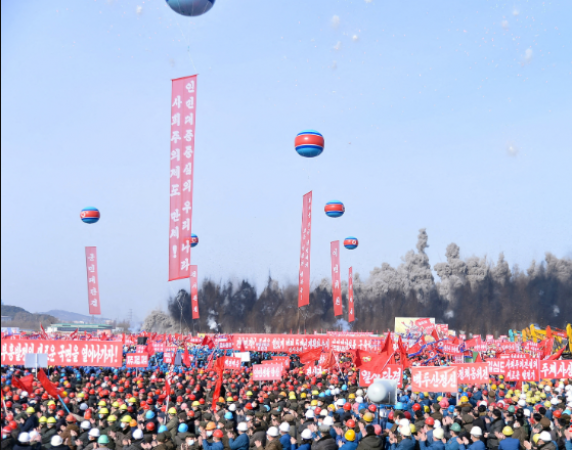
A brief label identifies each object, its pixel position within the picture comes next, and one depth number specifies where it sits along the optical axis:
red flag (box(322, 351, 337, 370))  23.98
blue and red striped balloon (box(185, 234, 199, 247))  49.71
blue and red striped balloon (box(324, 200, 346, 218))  44.28
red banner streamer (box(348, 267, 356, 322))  46.17
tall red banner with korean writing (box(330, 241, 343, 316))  38.56
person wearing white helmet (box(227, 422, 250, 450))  11.68
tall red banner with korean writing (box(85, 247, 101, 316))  36.28
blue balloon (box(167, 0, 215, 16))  16.45
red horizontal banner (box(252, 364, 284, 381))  20.89
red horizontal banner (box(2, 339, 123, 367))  18.94
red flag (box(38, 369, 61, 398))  15.91
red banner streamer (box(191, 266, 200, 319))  40.56
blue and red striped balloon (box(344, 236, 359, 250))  64.62
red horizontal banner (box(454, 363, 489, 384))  17.72
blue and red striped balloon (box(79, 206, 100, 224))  44.50
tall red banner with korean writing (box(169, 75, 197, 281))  16.88
